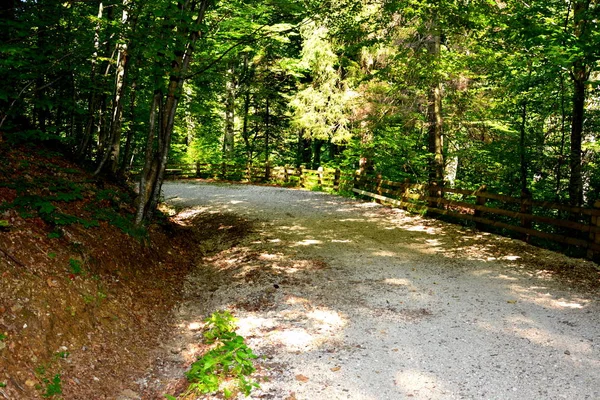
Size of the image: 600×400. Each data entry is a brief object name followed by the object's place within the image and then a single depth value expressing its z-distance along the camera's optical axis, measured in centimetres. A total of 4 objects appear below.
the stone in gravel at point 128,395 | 353
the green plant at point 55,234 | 467
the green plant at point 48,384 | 312
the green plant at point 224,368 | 343
